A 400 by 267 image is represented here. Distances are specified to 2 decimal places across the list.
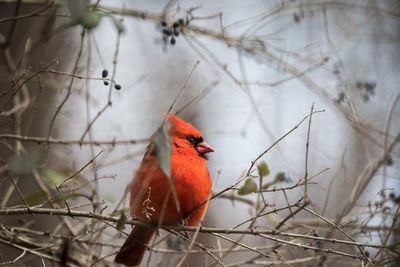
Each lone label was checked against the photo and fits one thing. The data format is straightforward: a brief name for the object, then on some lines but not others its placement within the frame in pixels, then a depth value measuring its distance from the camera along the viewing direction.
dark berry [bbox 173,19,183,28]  6.08
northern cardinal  5.69
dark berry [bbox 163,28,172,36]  6.11
